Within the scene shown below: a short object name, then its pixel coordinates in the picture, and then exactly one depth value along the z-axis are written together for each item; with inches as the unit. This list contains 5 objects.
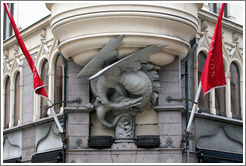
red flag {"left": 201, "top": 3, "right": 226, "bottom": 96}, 715.4
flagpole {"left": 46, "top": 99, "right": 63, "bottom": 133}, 740.6
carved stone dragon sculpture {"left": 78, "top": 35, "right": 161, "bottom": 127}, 714.8
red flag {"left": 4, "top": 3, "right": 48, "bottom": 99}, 752.3
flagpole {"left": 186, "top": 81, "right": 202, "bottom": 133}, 717.3
